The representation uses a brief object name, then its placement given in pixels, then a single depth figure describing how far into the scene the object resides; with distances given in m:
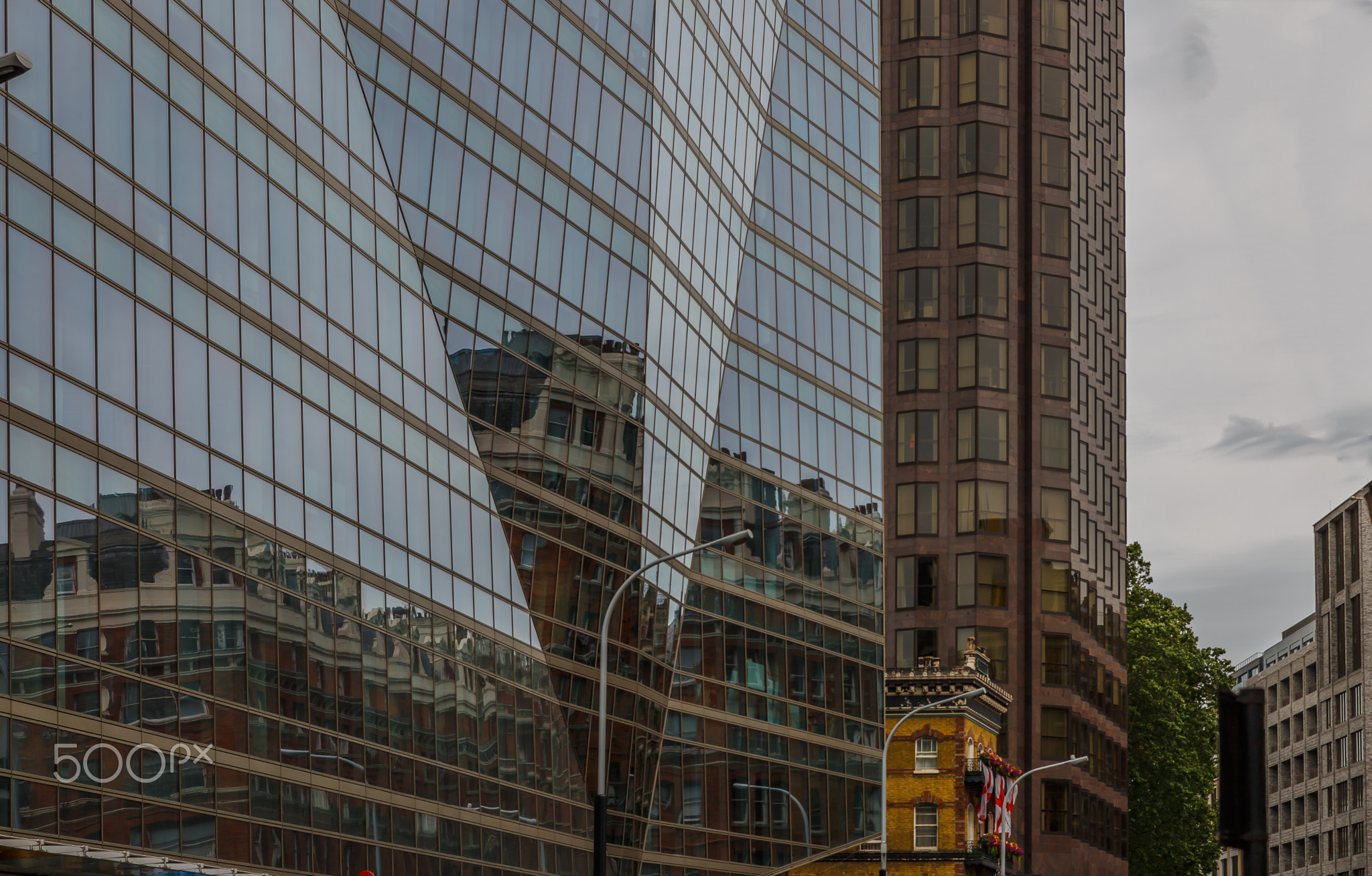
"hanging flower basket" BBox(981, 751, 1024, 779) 76.88
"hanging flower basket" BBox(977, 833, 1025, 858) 75.94
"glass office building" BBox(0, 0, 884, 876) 25.30
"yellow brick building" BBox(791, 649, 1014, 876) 73.31
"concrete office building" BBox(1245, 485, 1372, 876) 141.88
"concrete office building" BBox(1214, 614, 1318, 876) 157.25
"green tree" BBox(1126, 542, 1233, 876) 101.00
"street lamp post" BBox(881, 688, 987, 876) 54.25
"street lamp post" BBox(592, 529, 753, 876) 30.19
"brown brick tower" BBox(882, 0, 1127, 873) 91.00
